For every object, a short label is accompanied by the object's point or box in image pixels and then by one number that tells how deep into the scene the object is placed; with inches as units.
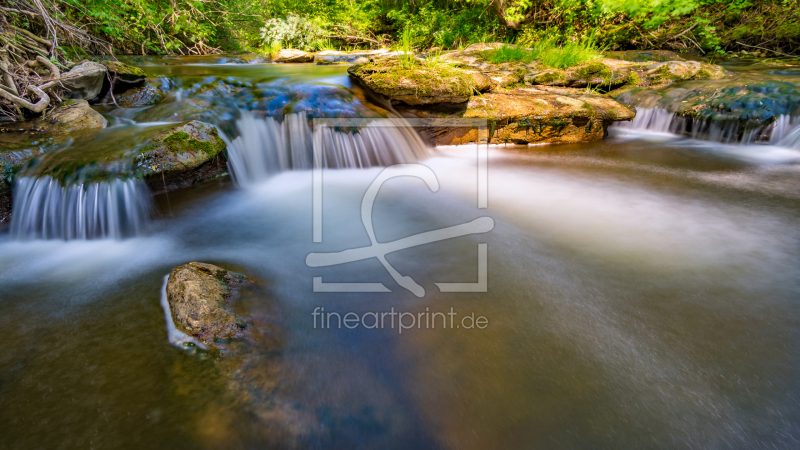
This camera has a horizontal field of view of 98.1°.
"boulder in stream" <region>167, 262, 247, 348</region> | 73.0
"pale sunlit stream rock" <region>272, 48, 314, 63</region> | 432.6
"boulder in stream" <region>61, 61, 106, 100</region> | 183.5
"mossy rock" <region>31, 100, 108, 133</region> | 160.9
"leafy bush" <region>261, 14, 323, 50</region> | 526.1
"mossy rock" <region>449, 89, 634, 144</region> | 228.2
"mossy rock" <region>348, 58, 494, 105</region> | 205.0
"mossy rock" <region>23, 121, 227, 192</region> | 134.3
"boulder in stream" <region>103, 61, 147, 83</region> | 198.5
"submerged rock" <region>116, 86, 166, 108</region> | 202.8
